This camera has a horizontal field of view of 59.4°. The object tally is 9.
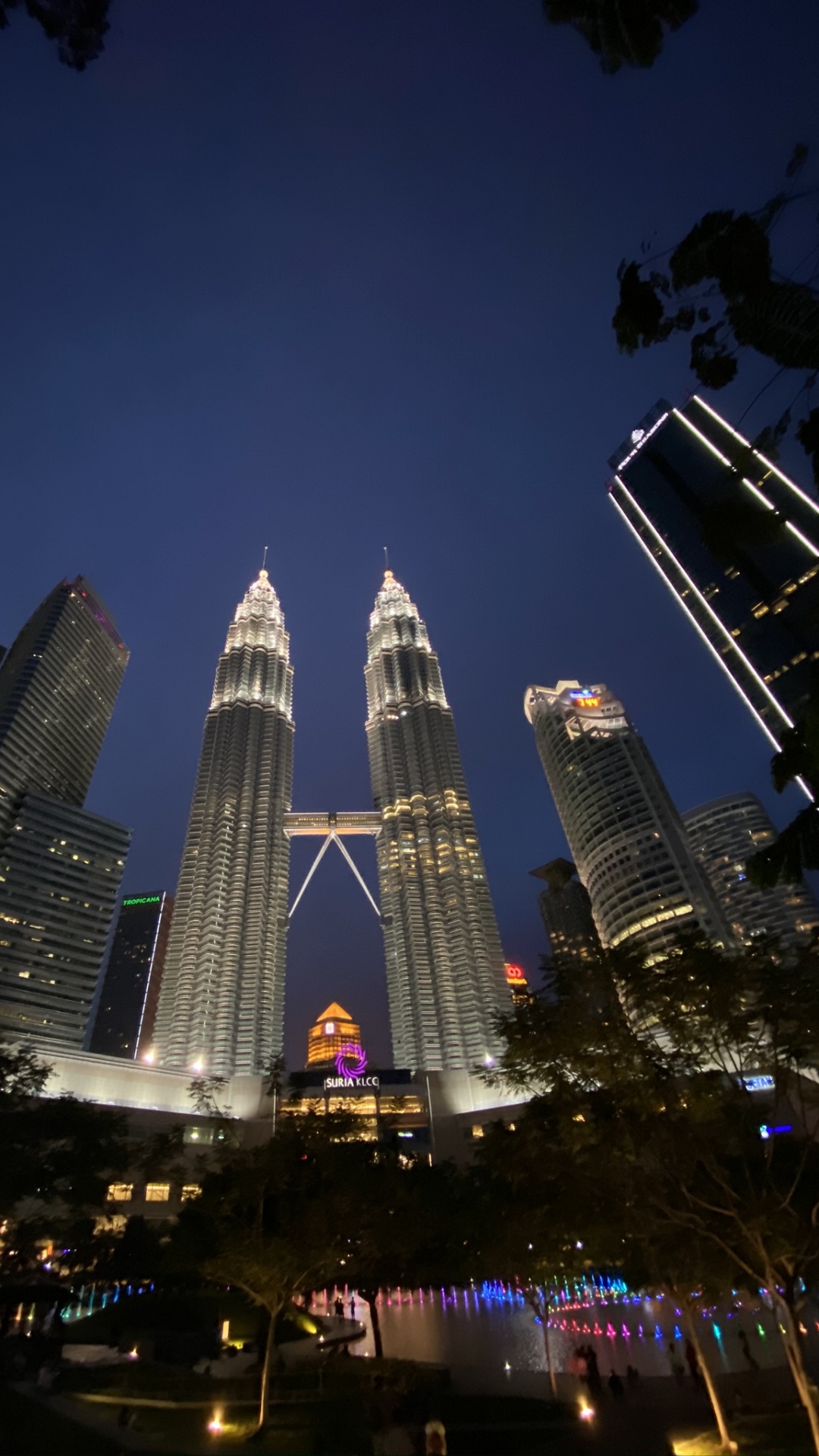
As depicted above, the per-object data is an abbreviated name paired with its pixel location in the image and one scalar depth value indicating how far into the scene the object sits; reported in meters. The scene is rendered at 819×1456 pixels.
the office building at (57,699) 161.62
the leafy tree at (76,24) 7.09
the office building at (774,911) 173.12
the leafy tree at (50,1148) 32.03
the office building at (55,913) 140.25
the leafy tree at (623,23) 5.90
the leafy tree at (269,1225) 21.38
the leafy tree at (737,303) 5.71
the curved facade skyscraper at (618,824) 128.25
